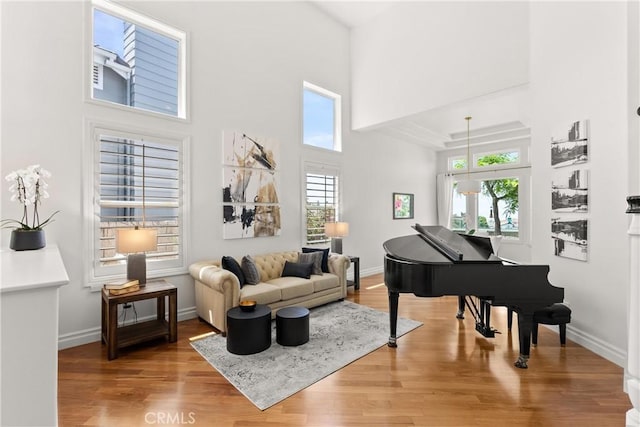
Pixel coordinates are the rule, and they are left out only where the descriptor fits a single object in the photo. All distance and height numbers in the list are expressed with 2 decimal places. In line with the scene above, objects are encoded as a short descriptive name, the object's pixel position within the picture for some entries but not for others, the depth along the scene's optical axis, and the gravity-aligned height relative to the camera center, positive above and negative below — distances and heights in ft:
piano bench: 9.64 -3.35
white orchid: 8.54 +0.67
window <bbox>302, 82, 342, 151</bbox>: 17.74 +5.98
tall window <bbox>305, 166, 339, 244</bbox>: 17.49 +0.77
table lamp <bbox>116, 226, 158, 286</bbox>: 9.60 -1.12
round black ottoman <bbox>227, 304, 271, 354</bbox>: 9.35 -3.83
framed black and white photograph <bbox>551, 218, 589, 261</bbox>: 9.96 -0.86
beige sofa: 10.79 -3.12
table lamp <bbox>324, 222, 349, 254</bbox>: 16.90 -0.92
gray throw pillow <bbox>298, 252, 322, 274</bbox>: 14.74 -2.33
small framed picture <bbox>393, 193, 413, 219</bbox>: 23.32 +0.62
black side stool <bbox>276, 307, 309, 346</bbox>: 9.92 -3.92
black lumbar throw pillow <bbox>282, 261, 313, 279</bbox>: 14.03 -2.73
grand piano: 8.40 -2.00
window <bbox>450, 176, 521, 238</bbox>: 24.03 +0.45
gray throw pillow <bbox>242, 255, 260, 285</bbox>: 12.57 -2.53
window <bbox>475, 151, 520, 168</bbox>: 23.88 +4.66
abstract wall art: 13.82 +1.32
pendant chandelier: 20.34 +1.90
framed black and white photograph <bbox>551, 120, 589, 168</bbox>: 9.96 +2.44
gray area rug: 7.70 -4.52
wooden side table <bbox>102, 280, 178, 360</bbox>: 9.10 -3.81
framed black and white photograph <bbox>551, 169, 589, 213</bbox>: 9.93 +0.82
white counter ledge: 3.14 -1.52
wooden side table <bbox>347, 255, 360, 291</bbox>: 17.42 -3.71
